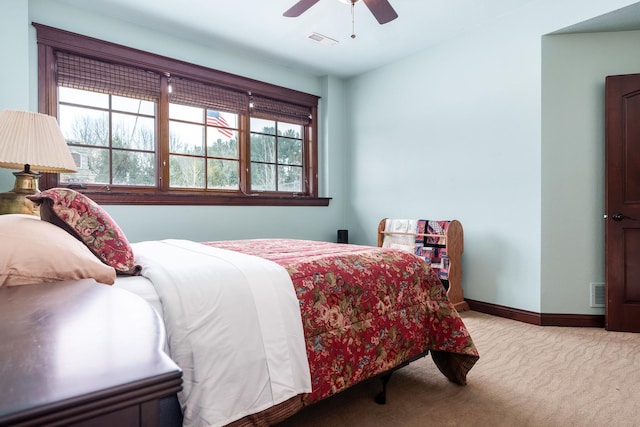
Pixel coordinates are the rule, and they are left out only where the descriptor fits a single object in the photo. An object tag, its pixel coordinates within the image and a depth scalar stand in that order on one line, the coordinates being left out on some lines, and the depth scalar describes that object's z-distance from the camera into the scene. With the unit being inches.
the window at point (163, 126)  118.6
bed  43.8
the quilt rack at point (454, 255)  130.1
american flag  150.3
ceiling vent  137.6
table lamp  82.3
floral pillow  50.3
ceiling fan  95.0
